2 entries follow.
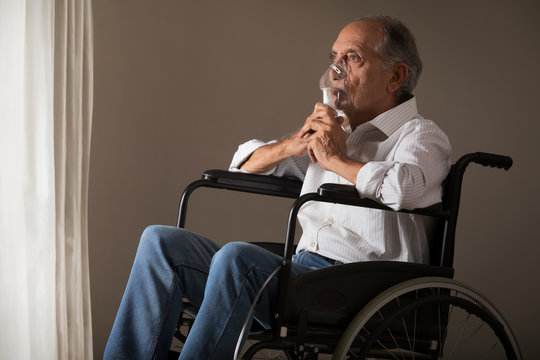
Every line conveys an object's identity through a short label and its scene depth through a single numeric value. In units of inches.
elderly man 116.7
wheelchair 116.8
